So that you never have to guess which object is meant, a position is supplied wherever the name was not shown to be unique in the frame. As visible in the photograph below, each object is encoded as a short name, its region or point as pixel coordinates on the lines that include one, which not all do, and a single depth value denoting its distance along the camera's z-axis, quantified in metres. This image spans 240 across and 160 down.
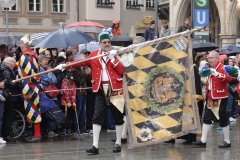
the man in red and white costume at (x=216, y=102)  10.39
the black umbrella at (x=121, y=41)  15.94
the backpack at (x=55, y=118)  11.69
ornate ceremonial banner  9.38
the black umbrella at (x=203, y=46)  14.06
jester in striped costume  11.23
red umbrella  16.66
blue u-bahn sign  16.00
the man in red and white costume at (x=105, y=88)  9.70
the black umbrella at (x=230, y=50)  18.33
